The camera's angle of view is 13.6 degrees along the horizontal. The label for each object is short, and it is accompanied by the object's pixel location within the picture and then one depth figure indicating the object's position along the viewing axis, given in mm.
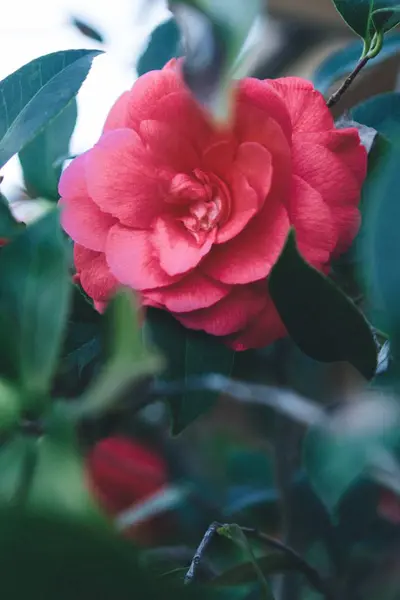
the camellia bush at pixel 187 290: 448
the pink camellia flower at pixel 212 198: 544
